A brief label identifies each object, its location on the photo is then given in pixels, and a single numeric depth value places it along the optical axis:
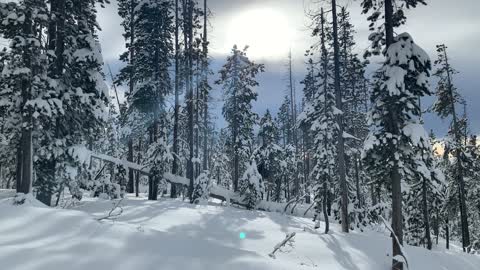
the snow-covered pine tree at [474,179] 31.60
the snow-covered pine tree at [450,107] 29.33
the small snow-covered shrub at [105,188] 24.05
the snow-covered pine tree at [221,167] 67.21
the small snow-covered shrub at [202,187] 25.31
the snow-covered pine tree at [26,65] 13.90
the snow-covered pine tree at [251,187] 25.39
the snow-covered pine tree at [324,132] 20.39
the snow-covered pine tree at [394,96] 13.65
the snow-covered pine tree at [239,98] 33.03
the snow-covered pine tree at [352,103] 25.60
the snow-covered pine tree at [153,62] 25.80
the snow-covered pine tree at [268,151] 35.41
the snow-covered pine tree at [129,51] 28.88
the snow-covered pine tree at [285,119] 64.39
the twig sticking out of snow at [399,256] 13.45
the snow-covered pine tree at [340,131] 19.50
